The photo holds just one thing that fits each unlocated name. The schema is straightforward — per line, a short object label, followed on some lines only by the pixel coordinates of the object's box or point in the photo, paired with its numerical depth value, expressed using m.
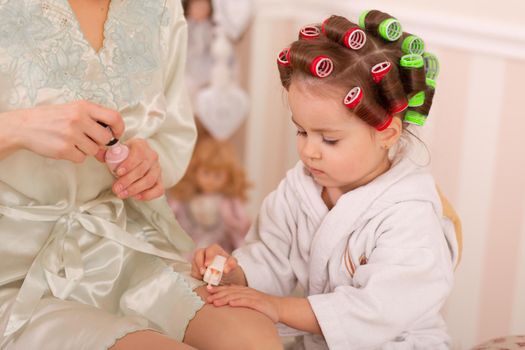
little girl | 1.47
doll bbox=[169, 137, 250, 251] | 2.42
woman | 1.38
